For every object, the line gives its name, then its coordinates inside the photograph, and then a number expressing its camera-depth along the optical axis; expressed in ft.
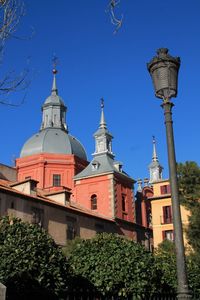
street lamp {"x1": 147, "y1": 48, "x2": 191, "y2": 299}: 20.16
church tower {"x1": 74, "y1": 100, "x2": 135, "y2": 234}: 130.93
